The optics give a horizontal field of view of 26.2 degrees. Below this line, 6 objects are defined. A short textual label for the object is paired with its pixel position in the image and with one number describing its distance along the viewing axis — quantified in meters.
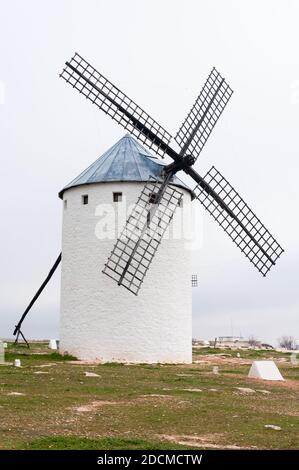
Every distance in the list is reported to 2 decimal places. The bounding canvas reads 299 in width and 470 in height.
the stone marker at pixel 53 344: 36.44
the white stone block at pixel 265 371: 21.66
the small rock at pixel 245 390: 17.91
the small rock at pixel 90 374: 19.81
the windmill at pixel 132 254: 25.62
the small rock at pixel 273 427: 12.32
